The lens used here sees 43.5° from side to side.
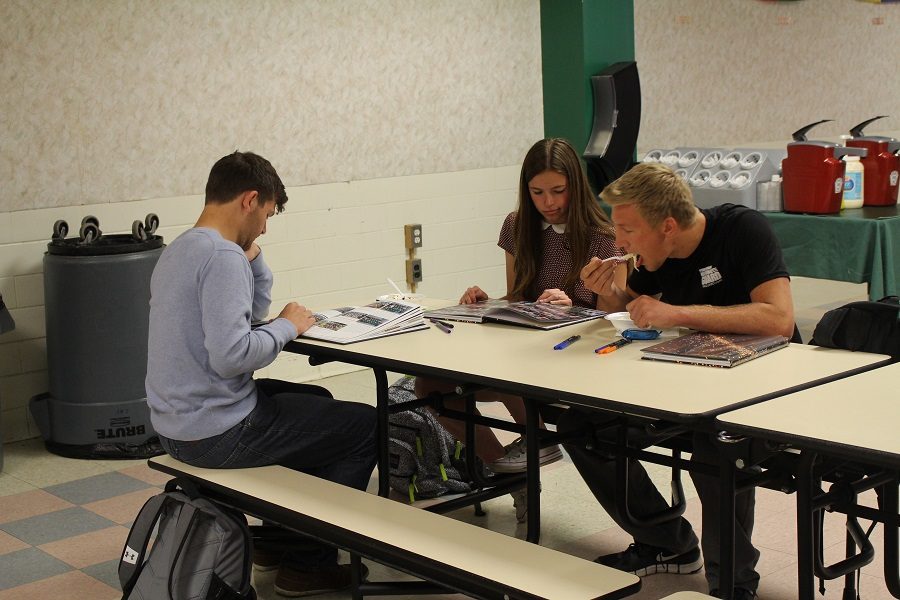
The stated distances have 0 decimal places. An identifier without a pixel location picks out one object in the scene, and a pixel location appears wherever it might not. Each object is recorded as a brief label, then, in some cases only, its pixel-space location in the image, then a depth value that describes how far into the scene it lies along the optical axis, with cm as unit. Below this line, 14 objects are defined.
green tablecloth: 508
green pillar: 638
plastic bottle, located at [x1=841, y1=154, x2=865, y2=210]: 549
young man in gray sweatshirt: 296
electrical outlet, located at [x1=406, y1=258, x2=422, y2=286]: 655
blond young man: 299
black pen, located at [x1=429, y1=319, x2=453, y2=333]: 346
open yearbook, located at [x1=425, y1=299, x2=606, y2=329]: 341
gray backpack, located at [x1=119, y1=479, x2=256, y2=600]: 291
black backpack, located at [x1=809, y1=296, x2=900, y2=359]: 283
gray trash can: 482
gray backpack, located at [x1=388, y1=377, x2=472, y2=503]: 395
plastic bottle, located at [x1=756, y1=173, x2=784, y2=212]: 565
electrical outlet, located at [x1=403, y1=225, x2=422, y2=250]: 651
